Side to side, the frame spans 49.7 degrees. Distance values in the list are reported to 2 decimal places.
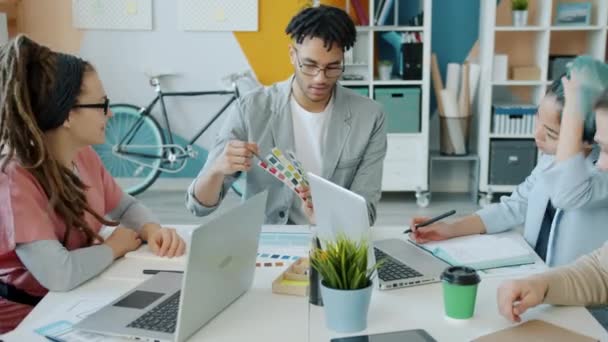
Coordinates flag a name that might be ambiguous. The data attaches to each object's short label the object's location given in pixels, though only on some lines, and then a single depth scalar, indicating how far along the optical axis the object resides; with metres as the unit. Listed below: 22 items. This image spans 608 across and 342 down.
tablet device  1.18
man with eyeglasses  2.01
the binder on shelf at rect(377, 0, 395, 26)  4.27
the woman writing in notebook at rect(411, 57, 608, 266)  1.76
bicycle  4.66
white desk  1.22
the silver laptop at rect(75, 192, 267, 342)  1.17
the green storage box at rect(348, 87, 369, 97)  4.40
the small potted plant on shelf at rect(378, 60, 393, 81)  4.38
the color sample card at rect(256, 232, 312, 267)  1.63
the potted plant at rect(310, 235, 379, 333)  1.21
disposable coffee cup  1.26
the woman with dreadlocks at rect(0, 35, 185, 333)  1.46
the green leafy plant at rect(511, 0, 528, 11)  4.23
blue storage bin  4.32
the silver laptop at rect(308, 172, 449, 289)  1.31
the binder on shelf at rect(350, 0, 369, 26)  4.32
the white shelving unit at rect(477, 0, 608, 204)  4.22
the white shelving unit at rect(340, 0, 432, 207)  4.29
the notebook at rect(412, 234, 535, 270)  1.57
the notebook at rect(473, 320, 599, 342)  1.17
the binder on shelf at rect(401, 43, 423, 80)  4.25
